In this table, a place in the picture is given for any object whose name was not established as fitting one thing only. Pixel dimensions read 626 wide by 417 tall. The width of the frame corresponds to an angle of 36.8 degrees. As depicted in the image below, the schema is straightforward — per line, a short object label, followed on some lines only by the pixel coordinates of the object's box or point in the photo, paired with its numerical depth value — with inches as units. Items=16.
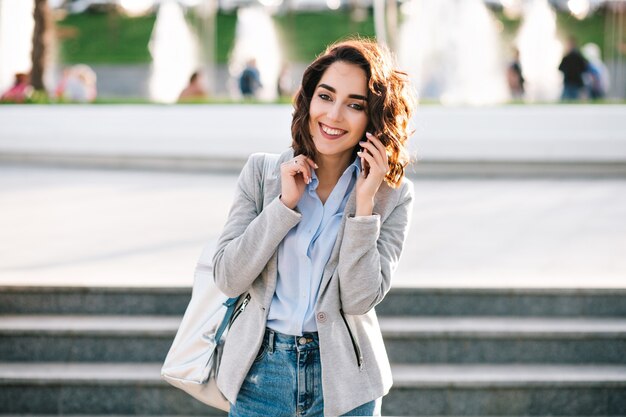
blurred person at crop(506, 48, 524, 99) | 676.1
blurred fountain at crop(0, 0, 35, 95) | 885.8
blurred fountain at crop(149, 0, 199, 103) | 1043.3
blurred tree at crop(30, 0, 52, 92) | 589.9
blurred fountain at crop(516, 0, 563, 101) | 1077.8
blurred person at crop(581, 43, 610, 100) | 623.5
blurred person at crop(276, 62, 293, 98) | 800.3
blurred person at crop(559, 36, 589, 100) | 607.8
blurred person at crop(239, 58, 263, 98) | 701.3
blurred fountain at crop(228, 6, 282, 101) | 1250.6
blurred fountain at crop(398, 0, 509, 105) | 784.3
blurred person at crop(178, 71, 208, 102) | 575.8
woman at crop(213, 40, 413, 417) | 108.8
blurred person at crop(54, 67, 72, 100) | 672.3
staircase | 187.8
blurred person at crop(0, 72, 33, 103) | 538.4
